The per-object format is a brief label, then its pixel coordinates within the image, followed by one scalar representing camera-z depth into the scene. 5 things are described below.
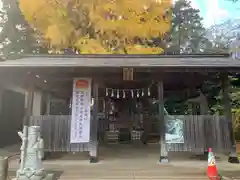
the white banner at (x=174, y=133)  6.23
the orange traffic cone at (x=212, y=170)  4.38
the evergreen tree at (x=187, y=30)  17.86
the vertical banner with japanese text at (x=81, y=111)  6.11
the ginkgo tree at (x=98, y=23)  11.05
